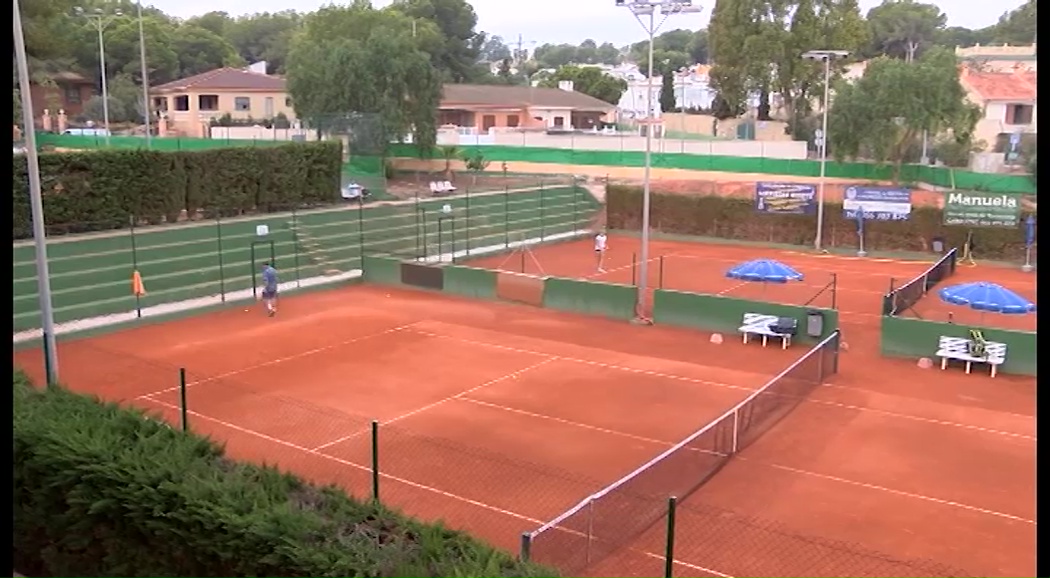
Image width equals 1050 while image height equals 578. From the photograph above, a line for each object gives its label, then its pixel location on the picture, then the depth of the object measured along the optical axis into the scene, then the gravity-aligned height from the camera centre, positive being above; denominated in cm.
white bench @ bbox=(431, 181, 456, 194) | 5009 -143
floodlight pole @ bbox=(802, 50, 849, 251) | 4259 -285
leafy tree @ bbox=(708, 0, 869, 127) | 6725 +750
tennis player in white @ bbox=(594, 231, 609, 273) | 3694 -333
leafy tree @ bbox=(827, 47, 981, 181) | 4816 +196
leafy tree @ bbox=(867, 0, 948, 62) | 10381 +1251
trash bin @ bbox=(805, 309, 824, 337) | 2519 -431
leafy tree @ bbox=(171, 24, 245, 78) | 10739 +1226
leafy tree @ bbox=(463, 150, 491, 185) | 5659 -38
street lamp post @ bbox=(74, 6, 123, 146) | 6292 +1284
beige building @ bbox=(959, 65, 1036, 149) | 6084 +253
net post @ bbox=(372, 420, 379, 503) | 1215 -367
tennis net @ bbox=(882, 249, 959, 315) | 2669 -427
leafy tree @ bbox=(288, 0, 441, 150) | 5309 +409
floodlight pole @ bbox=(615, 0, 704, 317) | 2738 +382
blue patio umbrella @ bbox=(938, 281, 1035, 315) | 2372 -363
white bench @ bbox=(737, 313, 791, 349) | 2552 -447
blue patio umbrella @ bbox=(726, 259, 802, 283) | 2781 -335
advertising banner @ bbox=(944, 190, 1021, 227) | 3944 -250
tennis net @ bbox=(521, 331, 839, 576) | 1156 -453
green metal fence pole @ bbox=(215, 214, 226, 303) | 3028 -323
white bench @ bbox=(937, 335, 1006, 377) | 2269 -468
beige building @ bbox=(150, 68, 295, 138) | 8238 +536
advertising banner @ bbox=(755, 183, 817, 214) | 4391 -207
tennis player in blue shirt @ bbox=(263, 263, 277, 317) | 2839 -348
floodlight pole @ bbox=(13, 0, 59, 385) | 1703 -120
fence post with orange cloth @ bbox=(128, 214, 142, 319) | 2768 -294
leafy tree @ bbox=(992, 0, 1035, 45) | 7325 +971
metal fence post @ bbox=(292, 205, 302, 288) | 3459 -278
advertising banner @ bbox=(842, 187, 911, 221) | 4188 -232
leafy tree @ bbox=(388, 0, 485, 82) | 10381 +1390
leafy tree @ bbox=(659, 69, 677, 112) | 11369 +667
